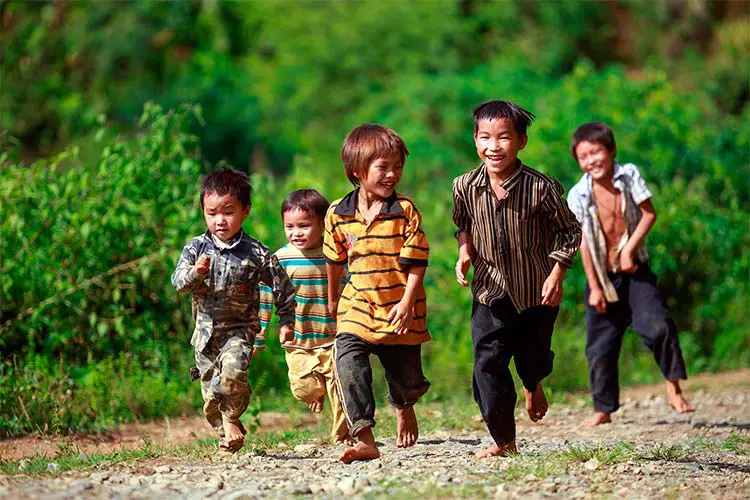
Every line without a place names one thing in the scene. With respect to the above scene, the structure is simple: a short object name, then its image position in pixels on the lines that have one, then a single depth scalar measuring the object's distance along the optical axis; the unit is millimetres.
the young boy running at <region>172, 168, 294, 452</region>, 12320
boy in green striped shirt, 13195
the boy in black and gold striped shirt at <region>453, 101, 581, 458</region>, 11727
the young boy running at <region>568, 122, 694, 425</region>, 15562
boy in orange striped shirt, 11469
